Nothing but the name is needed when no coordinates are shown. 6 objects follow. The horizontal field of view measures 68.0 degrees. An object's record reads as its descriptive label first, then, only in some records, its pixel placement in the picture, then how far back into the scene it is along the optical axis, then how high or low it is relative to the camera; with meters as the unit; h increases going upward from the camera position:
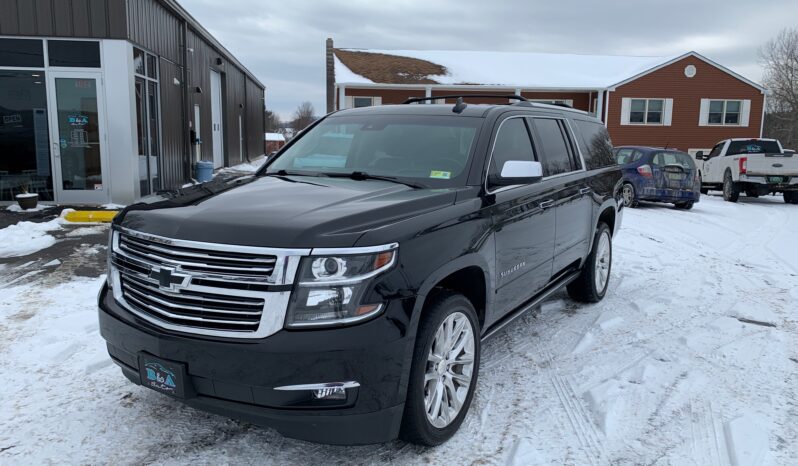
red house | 28.56 +2.82
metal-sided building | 11.42 +0.88
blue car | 14.42 -0.65
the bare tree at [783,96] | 45.69 +4.34
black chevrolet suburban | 2.59 -0.66
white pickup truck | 16.39 -0.46
